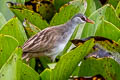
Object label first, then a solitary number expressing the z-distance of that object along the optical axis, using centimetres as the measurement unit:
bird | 673
